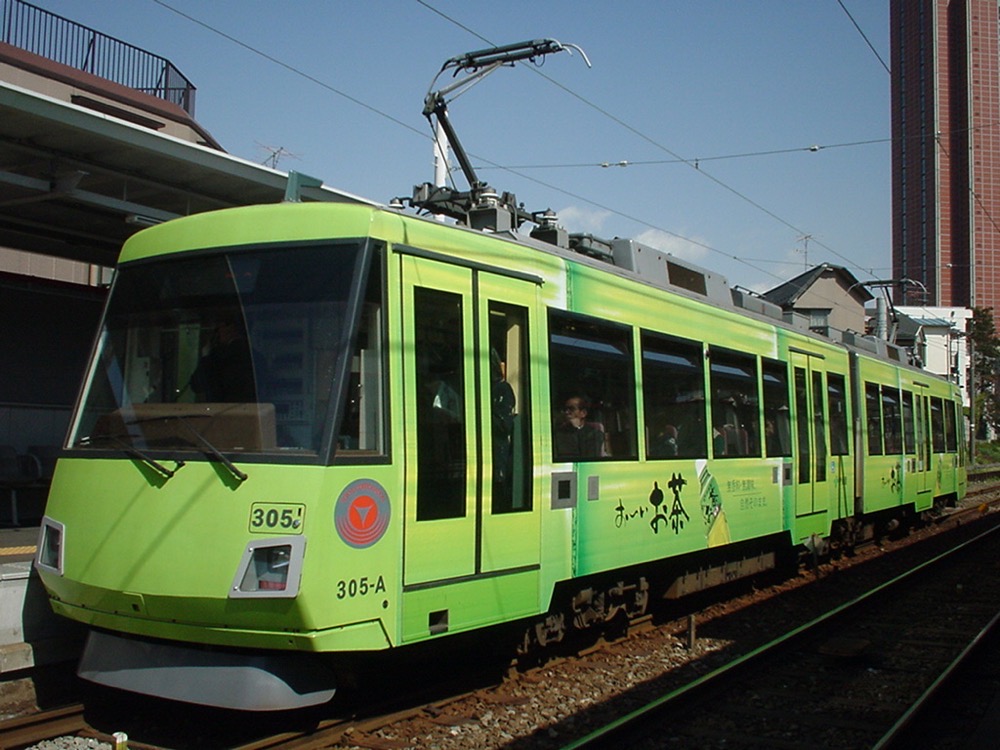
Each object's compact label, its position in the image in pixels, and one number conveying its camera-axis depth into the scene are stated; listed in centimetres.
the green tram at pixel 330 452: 551
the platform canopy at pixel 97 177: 923
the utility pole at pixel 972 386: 4159
